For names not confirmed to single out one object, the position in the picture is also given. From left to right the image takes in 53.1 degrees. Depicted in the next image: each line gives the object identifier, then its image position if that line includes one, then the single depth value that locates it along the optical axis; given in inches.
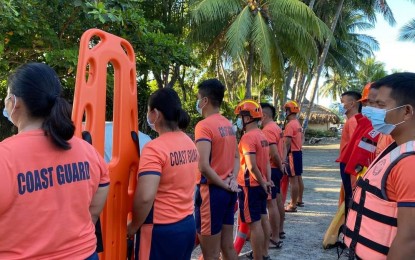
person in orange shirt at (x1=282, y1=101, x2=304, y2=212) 292.7
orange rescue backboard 80.5
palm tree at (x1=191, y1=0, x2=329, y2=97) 574.2
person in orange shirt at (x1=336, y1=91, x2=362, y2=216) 190.4
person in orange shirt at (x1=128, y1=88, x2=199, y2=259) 92.6
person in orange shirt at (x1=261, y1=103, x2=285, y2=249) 214.7
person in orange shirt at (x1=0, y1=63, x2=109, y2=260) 59.4
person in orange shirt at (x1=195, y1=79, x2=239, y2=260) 137.4
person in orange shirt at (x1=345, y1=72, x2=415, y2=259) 67.6
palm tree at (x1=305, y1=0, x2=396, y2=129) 800.3
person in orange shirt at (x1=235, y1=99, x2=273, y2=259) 173.0
